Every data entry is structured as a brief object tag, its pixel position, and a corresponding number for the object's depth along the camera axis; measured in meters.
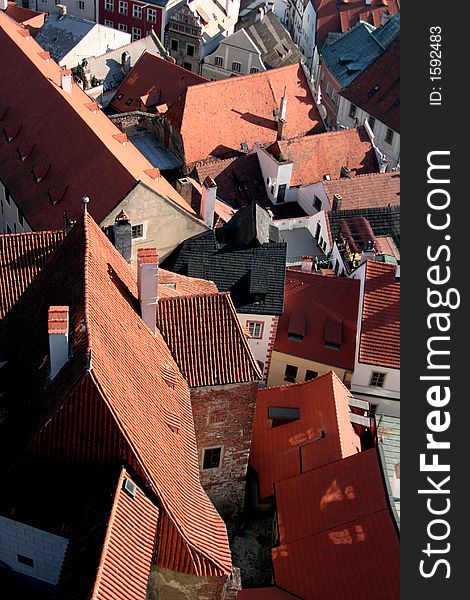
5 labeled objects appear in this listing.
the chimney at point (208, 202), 40.62
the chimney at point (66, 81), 45.31
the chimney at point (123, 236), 32.25
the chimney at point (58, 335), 20.83
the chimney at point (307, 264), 39.88
